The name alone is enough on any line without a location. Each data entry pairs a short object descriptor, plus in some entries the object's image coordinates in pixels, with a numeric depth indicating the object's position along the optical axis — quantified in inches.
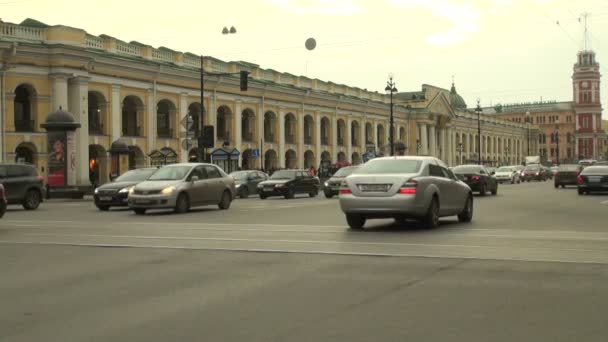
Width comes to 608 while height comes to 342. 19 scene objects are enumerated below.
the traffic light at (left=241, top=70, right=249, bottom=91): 1537.9
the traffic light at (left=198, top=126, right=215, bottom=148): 1594.5
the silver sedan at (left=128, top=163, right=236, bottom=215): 877.8
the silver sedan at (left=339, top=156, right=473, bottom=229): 610.2
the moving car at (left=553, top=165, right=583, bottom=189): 1817.2
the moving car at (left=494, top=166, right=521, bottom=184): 2571.4
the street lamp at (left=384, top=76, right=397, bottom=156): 2286.9
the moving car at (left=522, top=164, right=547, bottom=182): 2906.0
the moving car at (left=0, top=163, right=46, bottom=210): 1025.5
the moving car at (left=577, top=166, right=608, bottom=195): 1348.4
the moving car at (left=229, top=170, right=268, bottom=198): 1549.8
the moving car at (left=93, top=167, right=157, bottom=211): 1018.1
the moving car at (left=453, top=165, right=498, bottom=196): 1368.1
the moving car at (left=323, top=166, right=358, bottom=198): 1423.5
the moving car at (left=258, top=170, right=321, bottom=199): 1443.2
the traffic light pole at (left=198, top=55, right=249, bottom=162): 1537.9
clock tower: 7012.8
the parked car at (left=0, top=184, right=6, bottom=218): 649.0
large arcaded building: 1804.9
